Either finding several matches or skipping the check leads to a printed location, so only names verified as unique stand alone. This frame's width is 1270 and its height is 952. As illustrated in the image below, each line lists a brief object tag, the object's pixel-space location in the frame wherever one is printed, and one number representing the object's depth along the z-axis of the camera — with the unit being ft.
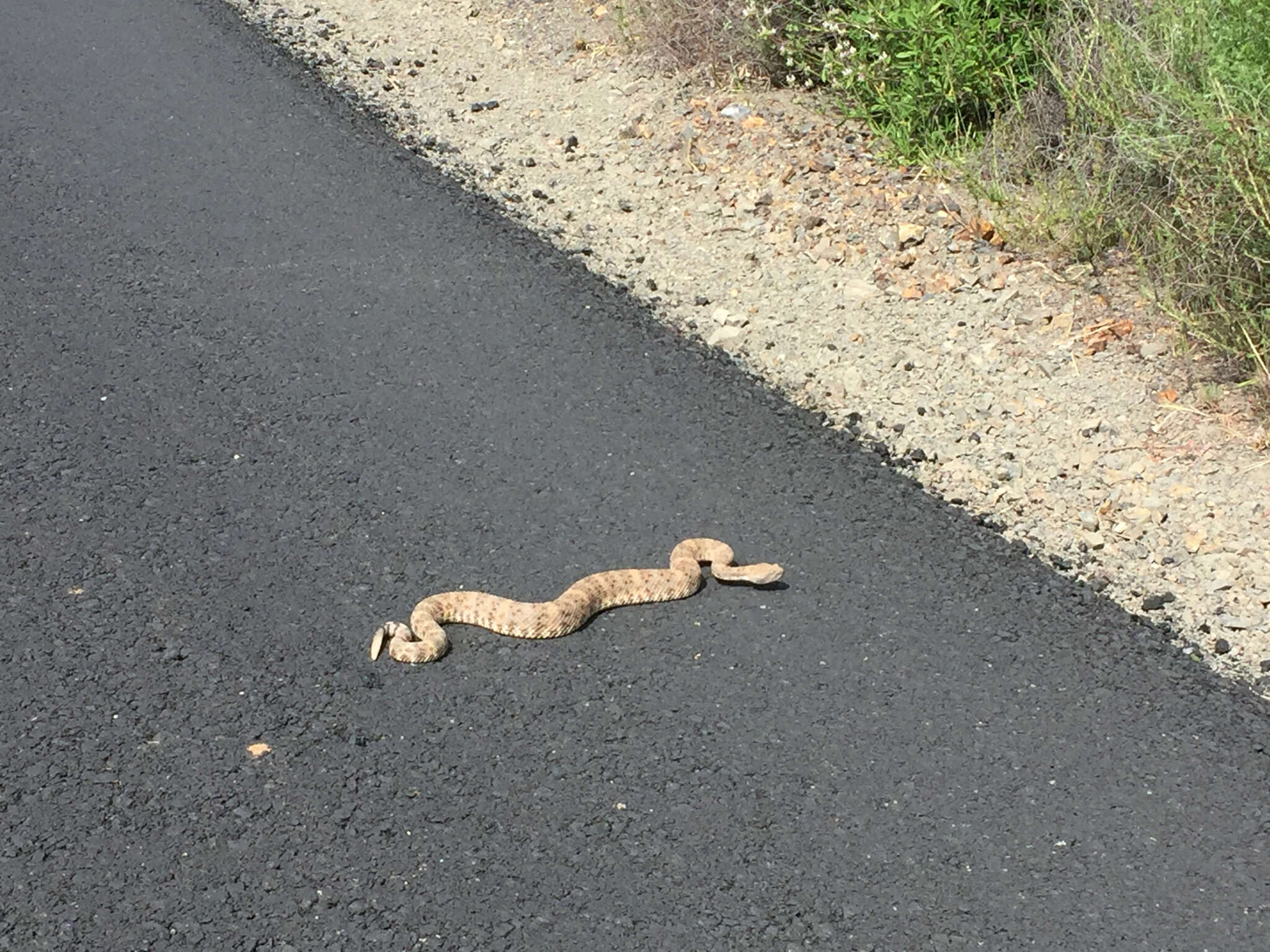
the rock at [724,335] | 23.88
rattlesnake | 16.72
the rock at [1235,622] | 17.67
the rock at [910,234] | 25.95
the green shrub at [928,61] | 27.48
